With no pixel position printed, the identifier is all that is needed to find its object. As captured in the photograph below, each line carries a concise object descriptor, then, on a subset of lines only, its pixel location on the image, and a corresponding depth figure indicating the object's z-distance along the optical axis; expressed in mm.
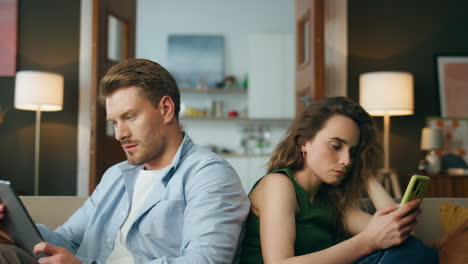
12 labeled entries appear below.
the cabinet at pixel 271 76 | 7082
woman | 1420
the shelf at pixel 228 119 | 7251
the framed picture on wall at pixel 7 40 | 4762
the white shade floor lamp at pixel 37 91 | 4266
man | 1412
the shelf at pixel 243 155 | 7121
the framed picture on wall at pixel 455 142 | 4445
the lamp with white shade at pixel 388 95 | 4156
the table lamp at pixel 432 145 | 4133
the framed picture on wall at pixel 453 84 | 4621
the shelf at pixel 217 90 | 7445
